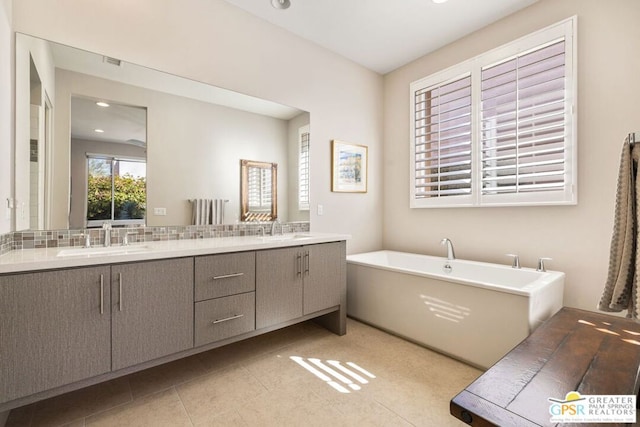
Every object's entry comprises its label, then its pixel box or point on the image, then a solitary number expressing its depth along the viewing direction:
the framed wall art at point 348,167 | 3.27
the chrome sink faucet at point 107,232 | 1.96
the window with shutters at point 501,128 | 2.37
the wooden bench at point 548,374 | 0.93
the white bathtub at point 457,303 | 1.98
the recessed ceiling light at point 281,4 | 2.43
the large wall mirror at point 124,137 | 1.78
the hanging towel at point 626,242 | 0.98
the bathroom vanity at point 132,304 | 1.30
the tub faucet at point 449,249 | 3.02
